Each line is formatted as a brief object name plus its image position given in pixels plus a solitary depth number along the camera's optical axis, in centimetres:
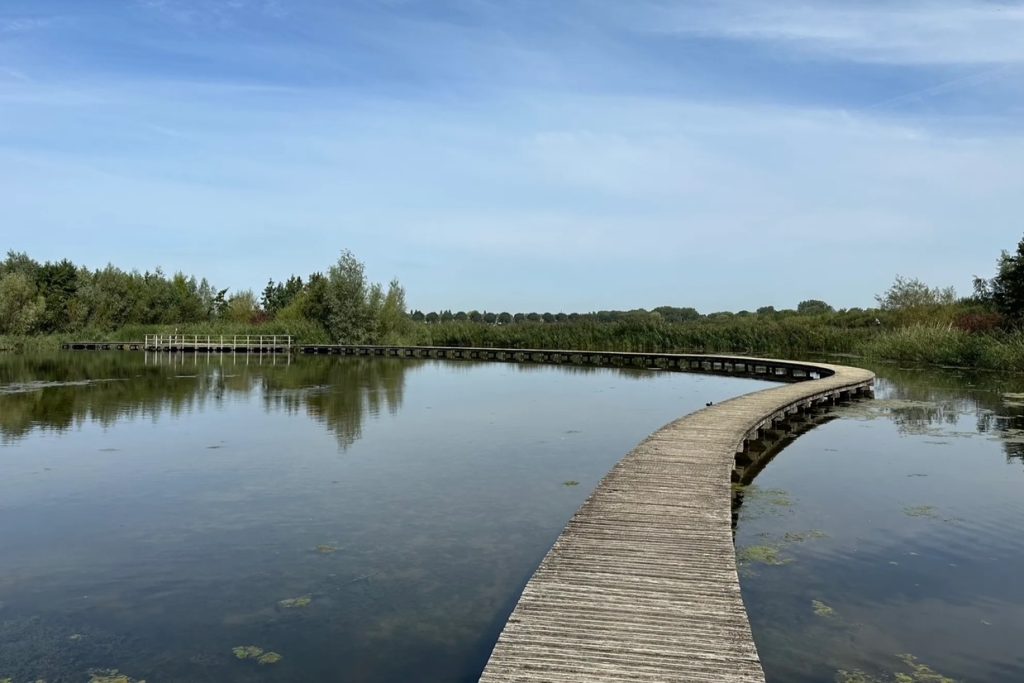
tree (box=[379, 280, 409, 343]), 4938
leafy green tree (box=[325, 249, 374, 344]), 4850
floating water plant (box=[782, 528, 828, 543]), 773
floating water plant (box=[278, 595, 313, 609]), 598
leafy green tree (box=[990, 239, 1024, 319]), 2906
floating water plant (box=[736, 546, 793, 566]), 707
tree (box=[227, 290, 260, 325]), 6744
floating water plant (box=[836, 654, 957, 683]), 486
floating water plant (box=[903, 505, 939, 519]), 866
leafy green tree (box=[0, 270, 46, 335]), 4559
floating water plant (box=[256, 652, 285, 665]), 512
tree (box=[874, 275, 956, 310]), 4453
